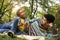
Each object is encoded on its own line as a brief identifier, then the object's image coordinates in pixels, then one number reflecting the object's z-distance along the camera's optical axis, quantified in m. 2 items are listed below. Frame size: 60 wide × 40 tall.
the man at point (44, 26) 2.49
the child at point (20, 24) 2.49
